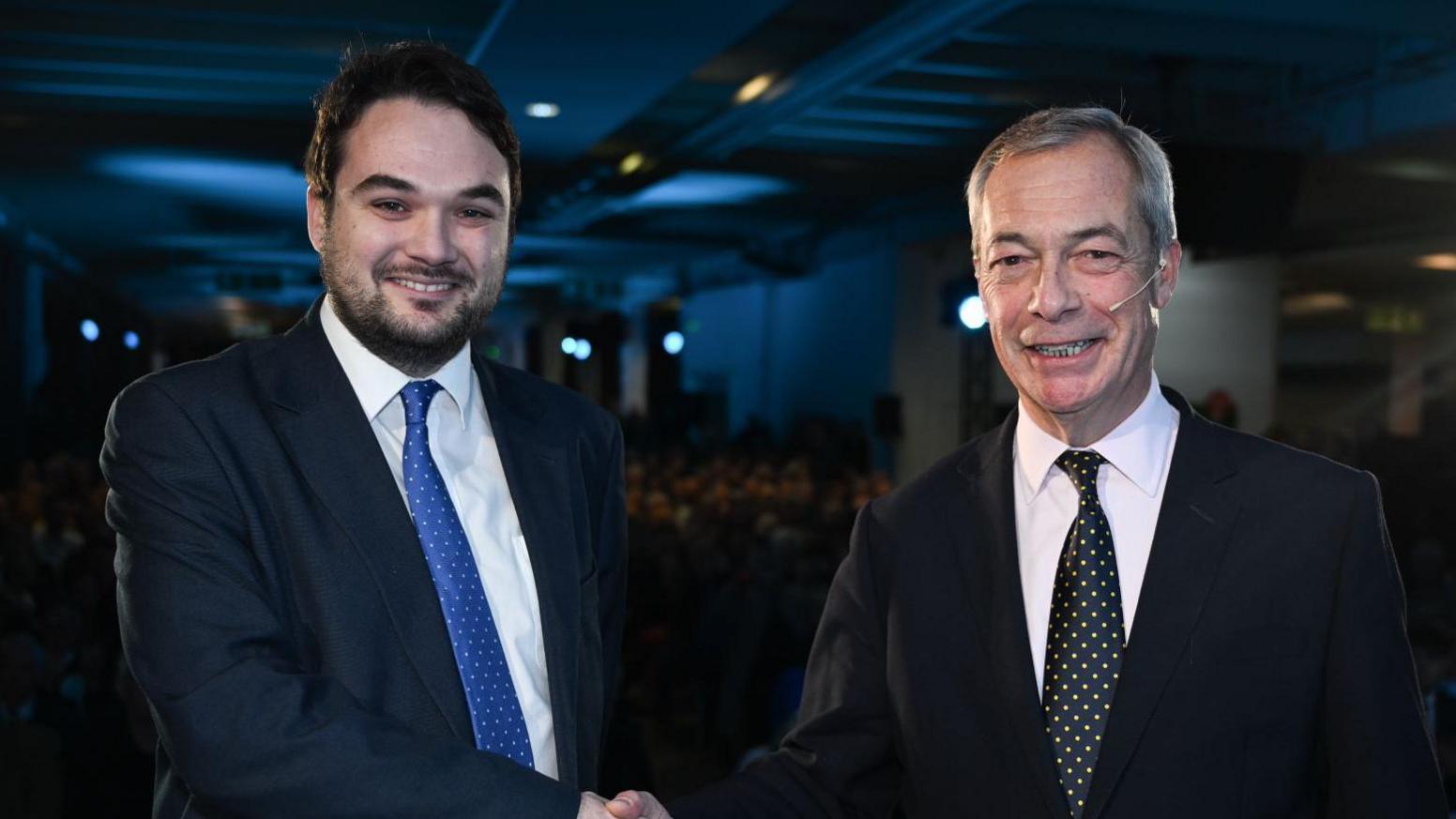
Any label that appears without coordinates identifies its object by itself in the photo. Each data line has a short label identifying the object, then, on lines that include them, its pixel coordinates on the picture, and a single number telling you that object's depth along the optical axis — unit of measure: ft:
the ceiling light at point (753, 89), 26.18
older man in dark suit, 5.16
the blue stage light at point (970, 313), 34.71
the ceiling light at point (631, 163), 34.88
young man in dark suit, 4.87
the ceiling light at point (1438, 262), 33.40
